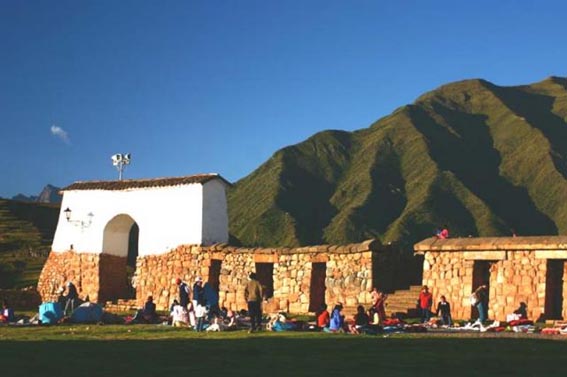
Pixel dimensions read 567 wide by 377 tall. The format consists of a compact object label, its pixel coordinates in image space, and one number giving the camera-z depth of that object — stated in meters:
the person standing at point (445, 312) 20.59
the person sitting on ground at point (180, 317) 21.61
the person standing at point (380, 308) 20.42
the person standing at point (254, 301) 19.06
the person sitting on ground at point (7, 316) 22.56
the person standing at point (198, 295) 20.20
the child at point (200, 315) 19.80
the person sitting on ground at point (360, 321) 18.22
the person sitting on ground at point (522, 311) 20.63
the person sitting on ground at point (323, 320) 19.39
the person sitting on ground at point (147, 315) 22.92
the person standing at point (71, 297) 25.83
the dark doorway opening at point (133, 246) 48.44
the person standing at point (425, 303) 21.39
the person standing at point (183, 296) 21.81
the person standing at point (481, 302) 20.54
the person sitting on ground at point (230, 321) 19.84
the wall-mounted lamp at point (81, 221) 31.44
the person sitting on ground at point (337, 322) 18.58
